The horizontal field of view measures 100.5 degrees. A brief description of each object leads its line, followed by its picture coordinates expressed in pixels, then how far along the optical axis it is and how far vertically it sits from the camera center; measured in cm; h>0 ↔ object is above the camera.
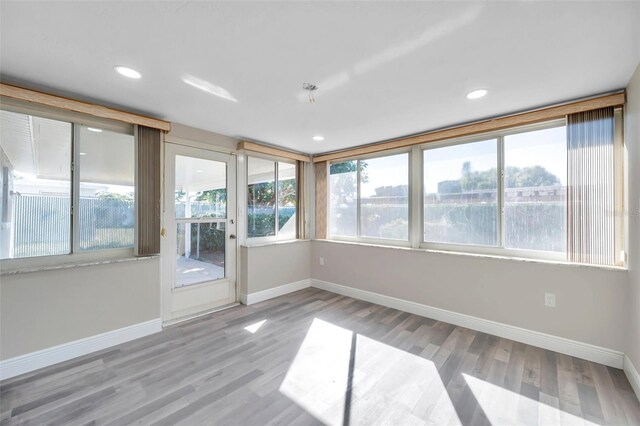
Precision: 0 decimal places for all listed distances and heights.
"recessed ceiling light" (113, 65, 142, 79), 197 +108
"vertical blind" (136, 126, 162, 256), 288 +26
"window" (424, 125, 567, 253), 271 +25
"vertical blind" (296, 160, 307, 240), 471 +26
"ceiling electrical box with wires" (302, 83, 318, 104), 221 +107
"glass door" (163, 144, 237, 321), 321 -24
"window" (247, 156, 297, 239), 410 +25
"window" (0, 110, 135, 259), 225 +25
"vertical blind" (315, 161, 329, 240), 473 +26
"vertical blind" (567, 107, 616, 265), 236 +24
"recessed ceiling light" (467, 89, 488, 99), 230 +106
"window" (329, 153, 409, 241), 389 +25
